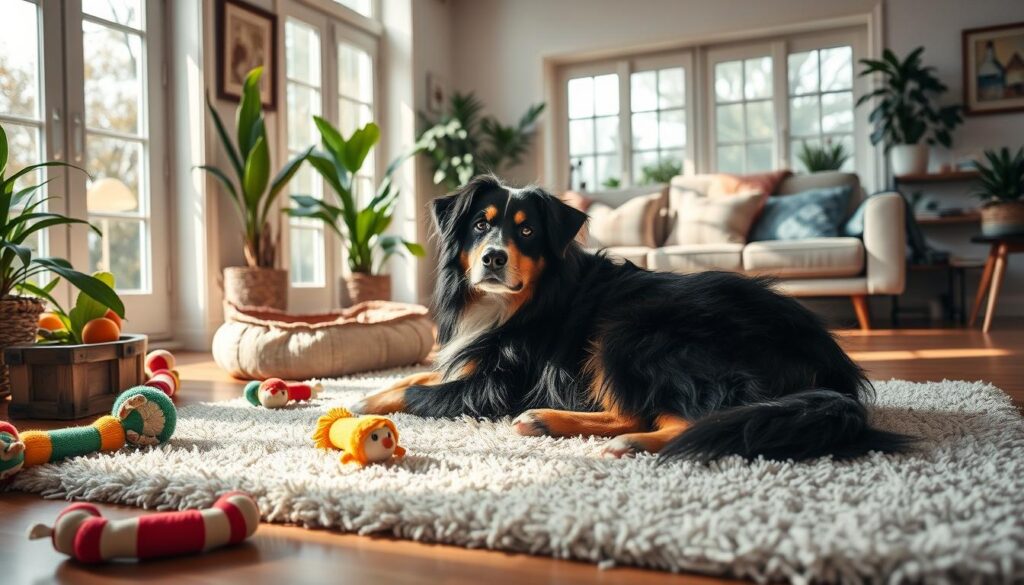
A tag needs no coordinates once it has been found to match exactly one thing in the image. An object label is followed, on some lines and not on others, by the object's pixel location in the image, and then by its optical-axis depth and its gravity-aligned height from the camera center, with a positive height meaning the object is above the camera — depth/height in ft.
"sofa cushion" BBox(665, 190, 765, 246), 17.62 +1.29
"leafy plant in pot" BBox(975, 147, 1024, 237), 13.96 +1.29
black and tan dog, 4.56 -0.57
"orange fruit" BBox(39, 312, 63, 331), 8.64 -0.39
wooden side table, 14.14 +0.21
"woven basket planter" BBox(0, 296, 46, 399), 7.80 -0.36
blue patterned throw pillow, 16.89 +1.26
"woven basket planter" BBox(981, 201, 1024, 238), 13.92 +0.90
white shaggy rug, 2.97 -1.09
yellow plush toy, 4.58 -0.97
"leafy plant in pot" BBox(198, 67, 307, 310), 13.67 +1.68
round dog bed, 9.58 -0.82
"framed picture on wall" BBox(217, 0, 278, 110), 14.96 +4.86
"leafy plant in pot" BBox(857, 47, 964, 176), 18.62 +3.83
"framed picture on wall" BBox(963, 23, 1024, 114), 18.94 +4.96
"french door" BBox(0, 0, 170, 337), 11.65 +2.69
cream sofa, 15.71 +0.28
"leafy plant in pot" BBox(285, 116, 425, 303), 15.39 +1.49
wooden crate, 6.93 -0.86
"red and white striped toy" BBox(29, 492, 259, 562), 3.25 -1.08
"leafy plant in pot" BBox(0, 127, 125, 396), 7.61 +0.06
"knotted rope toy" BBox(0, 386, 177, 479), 4.55 -0.97
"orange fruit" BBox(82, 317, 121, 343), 7.47 -0.44
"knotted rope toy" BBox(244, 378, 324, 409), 7.23 -1.07
